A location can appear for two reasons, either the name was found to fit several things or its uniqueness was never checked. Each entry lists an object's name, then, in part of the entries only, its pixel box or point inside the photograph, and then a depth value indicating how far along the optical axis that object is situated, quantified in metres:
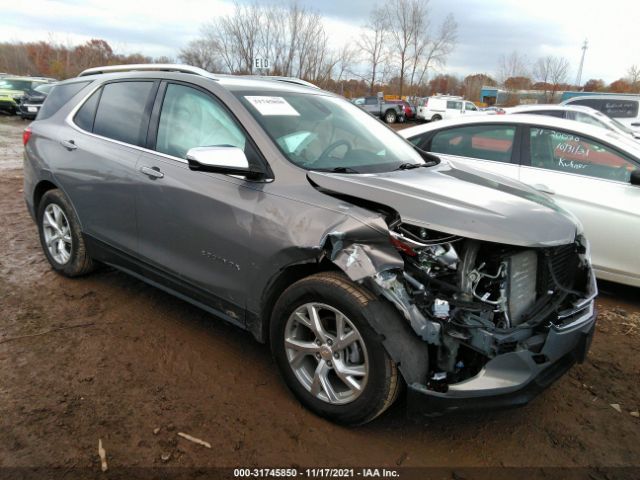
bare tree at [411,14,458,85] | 40.94
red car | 31.88
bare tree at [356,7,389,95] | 39.28
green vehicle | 22.36
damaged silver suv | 2.23
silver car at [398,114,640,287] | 4.21
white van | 32.31
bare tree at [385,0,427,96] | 39.19
